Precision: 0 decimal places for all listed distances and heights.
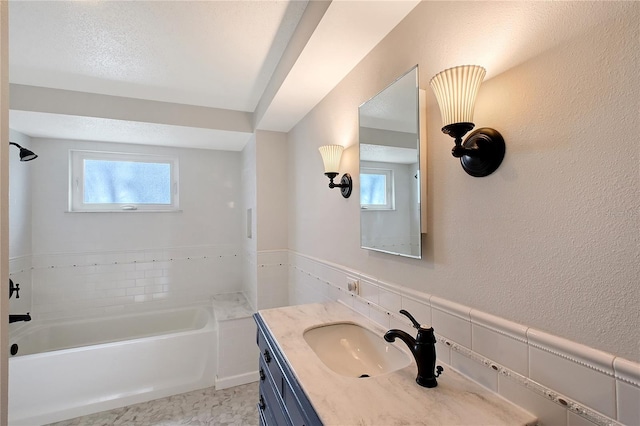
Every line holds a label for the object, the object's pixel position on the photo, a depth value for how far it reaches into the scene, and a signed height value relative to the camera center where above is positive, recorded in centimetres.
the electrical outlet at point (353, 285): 157 -40
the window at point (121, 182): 303 +40
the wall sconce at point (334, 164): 174 +31
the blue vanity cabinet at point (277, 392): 89 -68
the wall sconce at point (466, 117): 84 +29
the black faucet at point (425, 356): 89 -45
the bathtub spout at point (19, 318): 104 -40
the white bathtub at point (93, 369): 213 -126
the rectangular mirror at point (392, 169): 115 +21
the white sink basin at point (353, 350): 122 -63
